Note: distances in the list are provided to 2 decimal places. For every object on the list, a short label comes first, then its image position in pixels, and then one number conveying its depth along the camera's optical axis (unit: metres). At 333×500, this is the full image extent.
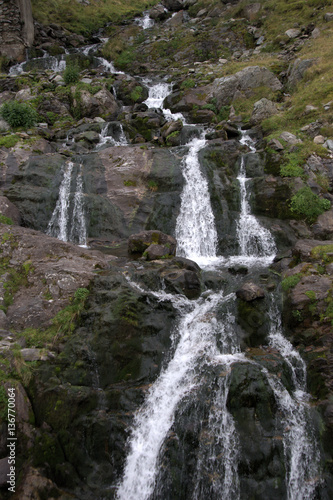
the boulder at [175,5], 38.41
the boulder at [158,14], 37.50
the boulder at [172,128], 18.83
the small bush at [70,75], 23.70
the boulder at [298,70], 20.12
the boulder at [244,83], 21.97
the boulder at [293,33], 25.47
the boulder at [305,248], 10.09
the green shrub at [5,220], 12.11
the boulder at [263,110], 18.75
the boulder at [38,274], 8.11
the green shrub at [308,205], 13.08
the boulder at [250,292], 8.95
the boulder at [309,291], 8.29
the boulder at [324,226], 12.55
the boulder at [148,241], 12.16
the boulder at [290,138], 15.49
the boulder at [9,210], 12.69
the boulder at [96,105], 22.03
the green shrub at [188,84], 24.28
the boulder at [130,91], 23.91
